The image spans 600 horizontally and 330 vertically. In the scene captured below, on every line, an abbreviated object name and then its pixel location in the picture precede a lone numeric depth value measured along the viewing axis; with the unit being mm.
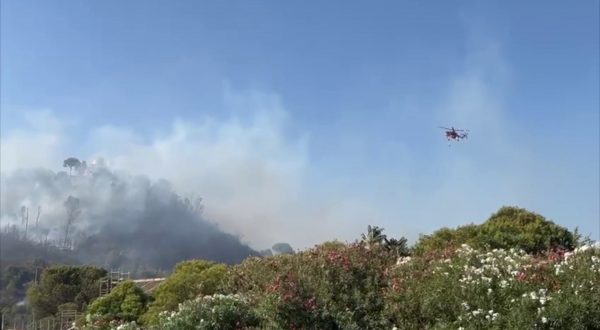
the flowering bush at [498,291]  10336
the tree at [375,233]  30078
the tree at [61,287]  72125
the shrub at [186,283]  26031
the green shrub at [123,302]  35750
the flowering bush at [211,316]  12578
